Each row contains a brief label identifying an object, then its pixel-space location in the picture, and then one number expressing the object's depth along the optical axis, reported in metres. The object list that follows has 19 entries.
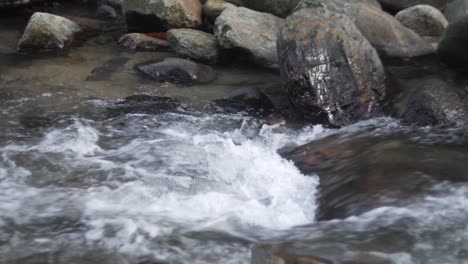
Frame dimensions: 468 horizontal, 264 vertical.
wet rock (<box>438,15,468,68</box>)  6.78
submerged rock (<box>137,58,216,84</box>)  7.37
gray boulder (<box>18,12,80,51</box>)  8.42
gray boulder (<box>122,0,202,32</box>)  9.02
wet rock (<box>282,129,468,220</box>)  4.00
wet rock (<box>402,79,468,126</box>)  5.48
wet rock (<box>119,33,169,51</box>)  8.60
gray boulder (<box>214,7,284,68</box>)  7.68
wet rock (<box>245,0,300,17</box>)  9.18
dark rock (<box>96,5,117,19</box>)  10.69
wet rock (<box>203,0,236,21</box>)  9.22
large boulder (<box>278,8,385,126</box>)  6.02
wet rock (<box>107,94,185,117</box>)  6.37
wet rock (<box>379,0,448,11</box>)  10.09
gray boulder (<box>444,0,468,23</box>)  9.05
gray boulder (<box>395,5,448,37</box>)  8.87
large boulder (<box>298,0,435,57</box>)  7.77
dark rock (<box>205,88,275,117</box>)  6.42
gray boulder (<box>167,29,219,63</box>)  8.01
